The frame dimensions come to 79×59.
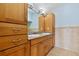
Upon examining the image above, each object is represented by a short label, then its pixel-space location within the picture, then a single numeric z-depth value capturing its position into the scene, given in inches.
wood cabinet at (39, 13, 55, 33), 48.1
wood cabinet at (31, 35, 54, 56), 29.5
